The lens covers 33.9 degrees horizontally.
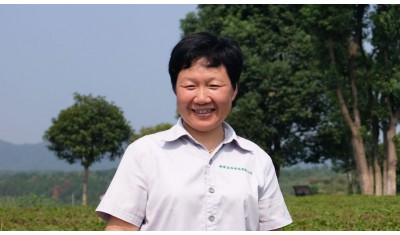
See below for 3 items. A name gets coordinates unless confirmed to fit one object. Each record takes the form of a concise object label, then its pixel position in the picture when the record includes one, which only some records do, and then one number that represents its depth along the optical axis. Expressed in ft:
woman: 7.97
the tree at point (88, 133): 73.87
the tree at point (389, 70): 66.18
